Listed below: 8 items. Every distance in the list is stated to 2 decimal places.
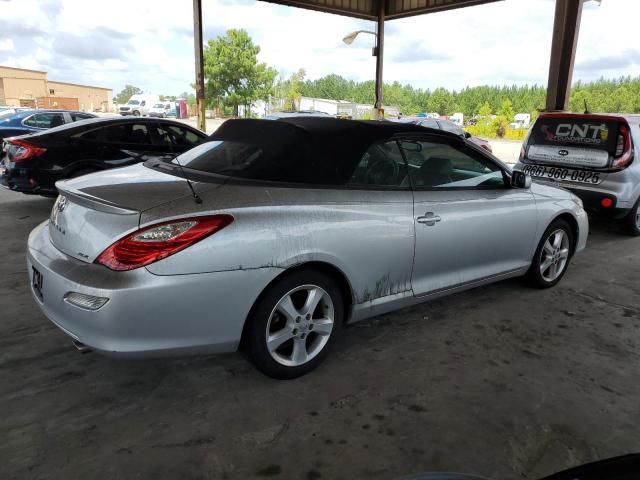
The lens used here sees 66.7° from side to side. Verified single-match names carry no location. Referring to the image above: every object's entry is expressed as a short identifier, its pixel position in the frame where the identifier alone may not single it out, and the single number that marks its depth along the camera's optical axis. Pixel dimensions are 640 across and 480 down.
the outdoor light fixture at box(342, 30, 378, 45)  16.20
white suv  6.04
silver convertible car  2.28
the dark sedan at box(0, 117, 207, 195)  6.45
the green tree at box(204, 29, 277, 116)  49.44
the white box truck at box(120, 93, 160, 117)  48.15
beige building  52.18
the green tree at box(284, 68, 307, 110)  56.42
